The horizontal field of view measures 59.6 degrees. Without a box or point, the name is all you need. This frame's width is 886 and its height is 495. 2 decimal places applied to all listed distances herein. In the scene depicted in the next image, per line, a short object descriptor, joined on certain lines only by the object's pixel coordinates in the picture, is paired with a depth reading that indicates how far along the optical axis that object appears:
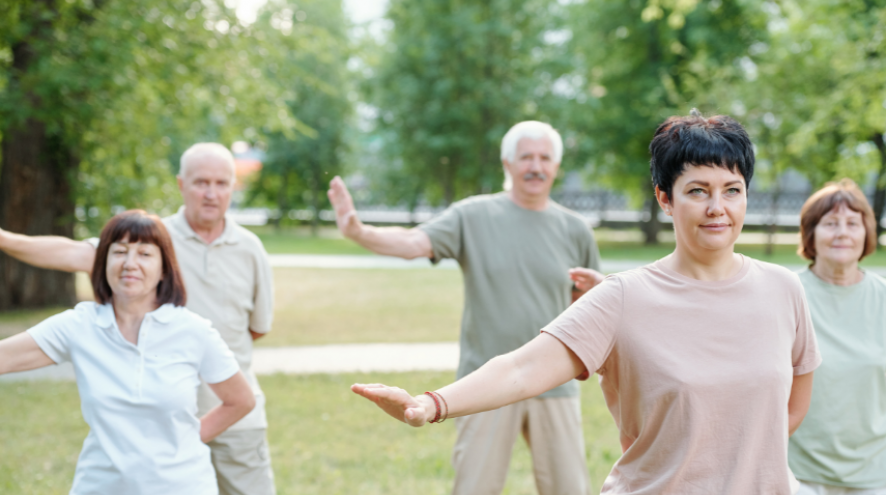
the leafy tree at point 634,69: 28.34
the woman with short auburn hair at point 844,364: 3.10
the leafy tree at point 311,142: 37.34
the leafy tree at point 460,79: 28.23
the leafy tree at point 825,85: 12.47
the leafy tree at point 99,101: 10.33
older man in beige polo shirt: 3.76
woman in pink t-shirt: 1.95
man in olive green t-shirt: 3.87
